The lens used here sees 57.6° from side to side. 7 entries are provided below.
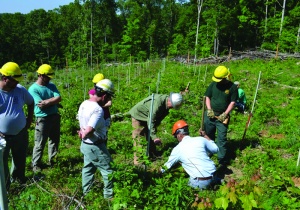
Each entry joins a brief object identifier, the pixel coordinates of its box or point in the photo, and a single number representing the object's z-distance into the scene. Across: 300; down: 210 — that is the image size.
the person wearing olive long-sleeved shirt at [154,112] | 4.72
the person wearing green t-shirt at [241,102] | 8.62
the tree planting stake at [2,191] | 2.11
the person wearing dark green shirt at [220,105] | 5.32
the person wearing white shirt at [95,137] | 3.52
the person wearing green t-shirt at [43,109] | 4.88
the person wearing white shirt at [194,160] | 4.08
